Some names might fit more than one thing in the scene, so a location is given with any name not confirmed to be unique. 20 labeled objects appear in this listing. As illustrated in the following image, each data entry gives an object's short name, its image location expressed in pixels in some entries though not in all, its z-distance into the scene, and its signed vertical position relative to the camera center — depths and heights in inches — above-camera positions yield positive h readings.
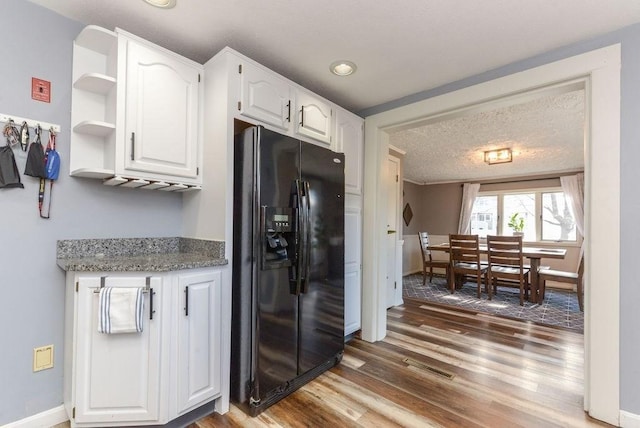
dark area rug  142.4 -48.5
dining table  168.4 -25.7
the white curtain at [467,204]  262.2 +13.3
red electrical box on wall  60.8 +26.6
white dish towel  54.3 -17.8
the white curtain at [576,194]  214.2 +19.4
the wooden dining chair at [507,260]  166.7 -24.3
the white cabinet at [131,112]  61.9 +23.7
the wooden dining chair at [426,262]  212.0 -32.0
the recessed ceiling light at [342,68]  82.8 +44.1
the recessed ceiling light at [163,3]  59.3 +44.0
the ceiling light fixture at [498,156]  159.9 +35.9
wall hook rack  57.6 +19.2
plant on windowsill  243.3 -2.8
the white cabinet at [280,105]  71.6 +31.8
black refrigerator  68.2 -12.7
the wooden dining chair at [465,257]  182.4 -24.8
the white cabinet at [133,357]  56.2 -28.1
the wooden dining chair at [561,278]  158.6 -32.5
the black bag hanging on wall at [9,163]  56.5 +10.2
